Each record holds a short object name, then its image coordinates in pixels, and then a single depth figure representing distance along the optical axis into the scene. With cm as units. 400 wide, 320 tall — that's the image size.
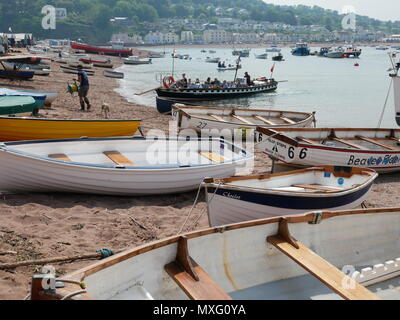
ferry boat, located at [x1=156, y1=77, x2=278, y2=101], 2917
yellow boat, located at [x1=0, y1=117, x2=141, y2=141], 1263
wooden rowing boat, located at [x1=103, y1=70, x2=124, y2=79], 4866
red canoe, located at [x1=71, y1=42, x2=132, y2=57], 8931
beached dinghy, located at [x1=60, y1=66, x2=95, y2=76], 4424
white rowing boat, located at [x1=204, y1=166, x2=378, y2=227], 841
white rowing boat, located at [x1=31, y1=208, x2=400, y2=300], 497
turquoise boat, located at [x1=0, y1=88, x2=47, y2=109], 1707
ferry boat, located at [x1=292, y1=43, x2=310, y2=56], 13802
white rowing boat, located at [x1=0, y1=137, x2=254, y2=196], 986
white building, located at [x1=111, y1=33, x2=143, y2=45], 19401
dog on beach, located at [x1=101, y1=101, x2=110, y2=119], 1945
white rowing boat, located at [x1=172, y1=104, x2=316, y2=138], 1803
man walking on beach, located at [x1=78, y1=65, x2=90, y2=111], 1959
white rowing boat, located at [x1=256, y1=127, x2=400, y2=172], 1285
